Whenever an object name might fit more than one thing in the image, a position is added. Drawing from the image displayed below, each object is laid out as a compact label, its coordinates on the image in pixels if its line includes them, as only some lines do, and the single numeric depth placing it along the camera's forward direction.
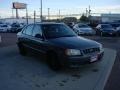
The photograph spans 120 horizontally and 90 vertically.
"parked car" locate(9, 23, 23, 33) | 18.17
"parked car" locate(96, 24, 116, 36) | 11.94
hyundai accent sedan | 3.29
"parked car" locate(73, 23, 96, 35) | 12.53
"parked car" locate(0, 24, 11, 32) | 18.96
